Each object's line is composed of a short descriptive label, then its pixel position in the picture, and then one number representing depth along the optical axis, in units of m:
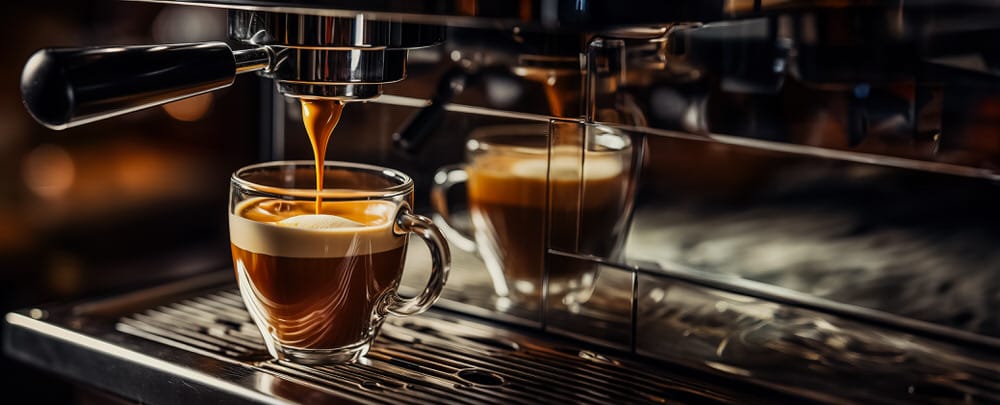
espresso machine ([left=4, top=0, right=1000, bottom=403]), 0.52
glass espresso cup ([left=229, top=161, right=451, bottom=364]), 0.56
